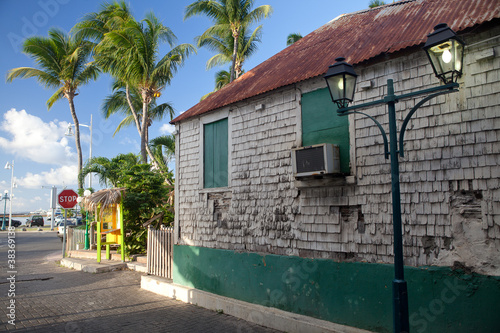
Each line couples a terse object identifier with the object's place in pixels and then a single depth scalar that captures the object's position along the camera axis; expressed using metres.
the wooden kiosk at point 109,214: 11.54
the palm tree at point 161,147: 22.73
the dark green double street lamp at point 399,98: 3.53
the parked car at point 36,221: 45.78
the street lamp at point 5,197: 36.83
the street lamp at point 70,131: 22.81
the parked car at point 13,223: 43.55
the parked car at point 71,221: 32.78
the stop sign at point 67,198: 13.91
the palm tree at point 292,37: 20.45
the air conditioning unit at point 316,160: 5.46
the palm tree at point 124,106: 23.83
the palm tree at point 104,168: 19.69
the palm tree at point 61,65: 21.33
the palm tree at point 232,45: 21.69
